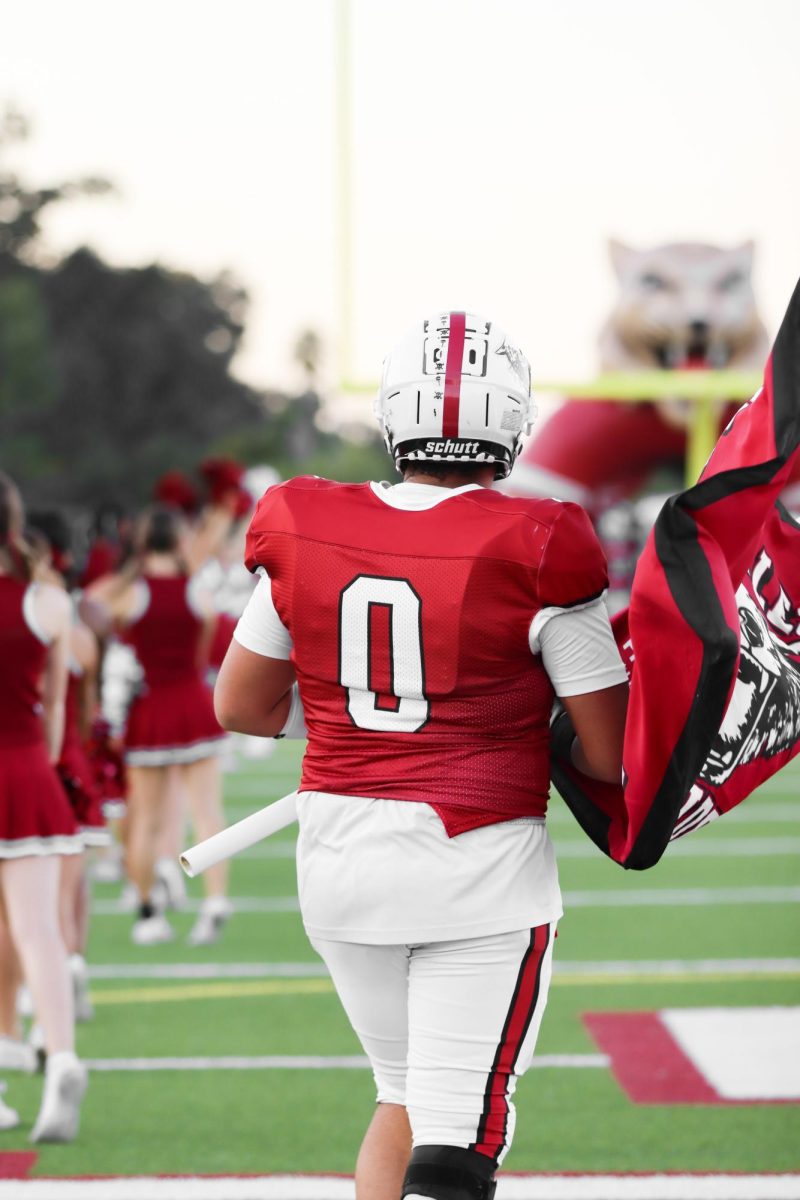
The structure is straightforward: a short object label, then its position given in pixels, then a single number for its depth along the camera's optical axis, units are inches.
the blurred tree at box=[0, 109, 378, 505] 4355.3
